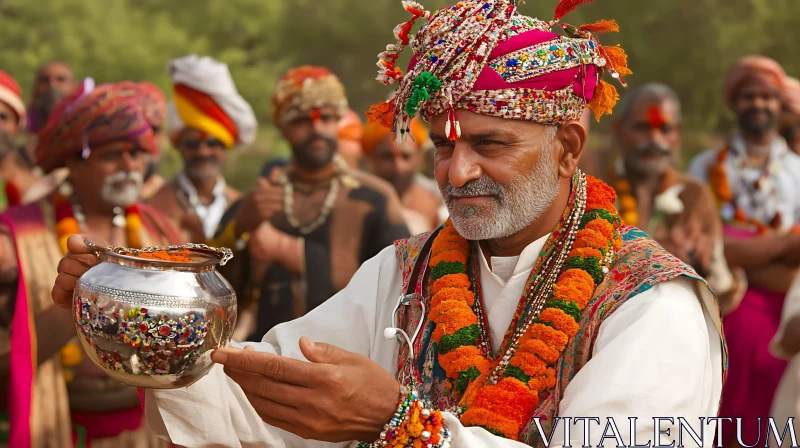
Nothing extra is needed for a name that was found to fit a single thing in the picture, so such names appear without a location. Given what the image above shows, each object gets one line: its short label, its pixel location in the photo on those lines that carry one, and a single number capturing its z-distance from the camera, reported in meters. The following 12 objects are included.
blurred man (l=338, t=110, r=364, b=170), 10.08
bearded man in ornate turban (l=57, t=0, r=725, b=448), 2.59
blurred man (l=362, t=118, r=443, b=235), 8.74
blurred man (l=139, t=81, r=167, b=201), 5.81
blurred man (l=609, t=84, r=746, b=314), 6.89
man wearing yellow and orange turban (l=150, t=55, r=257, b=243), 8.23
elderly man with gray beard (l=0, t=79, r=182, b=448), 4.94
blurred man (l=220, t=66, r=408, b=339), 6.30
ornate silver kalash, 2.49
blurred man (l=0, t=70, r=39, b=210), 7.48
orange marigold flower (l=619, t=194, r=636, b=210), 7.30
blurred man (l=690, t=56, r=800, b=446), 6.89
